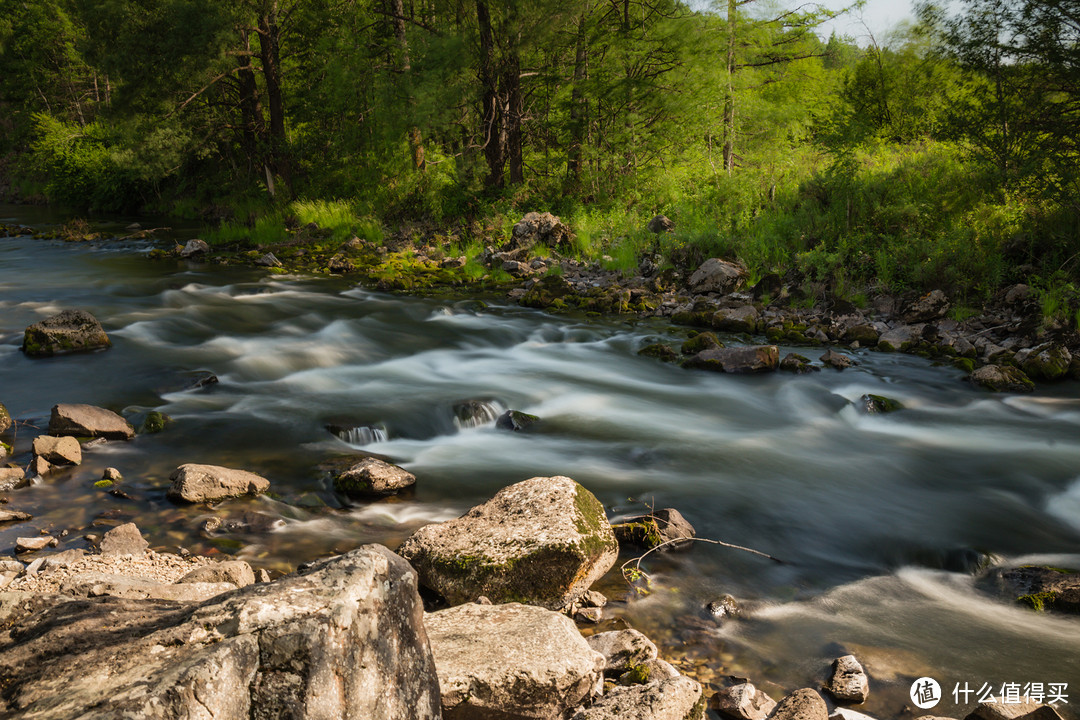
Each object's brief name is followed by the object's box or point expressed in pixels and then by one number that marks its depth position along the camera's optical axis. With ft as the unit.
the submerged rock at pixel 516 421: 25.20
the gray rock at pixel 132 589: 11.07
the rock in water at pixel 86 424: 21.35
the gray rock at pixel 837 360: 31.07
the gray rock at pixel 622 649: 11.55
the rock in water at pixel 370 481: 18.83
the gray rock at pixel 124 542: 14.40
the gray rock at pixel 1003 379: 28.07
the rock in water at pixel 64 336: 31.19
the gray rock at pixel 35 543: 14.84
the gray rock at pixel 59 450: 19.19
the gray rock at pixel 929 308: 34.60
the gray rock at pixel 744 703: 11.02
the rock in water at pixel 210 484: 17.54
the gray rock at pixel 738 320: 36.70
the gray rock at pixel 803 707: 10.12
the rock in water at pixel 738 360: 30.83
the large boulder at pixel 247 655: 6.43
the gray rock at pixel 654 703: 9.48
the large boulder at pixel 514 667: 9.53
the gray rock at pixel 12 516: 16.17
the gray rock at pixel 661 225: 49.73
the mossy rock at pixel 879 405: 26.91
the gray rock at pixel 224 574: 12.68
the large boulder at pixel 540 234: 53.83
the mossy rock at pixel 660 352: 33.32
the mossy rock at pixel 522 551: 13.42
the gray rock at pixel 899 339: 33.12
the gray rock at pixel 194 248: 61.11
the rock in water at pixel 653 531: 16.51
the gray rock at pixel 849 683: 11.79
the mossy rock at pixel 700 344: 32.96
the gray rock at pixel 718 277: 41.11
